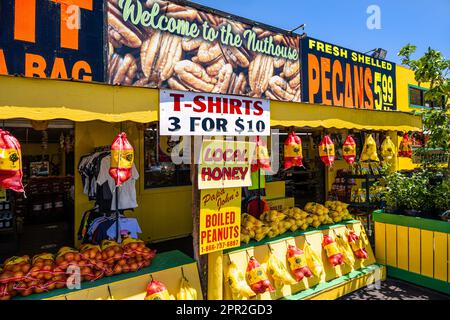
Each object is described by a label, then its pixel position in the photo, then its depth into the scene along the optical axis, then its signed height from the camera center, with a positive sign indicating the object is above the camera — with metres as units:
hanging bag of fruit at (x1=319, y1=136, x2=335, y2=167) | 5.28 +0.18
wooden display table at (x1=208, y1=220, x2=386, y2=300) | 4.14 -1.78
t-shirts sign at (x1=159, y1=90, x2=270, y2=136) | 3.33 +0.56
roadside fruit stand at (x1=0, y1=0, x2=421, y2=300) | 3.14 +0.49
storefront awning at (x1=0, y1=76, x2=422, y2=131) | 2.57 +0.57
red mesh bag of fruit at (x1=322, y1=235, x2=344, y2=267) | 4.88 -1.51
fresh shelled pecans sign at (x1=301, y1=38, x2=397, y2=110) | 6.20 +1.89
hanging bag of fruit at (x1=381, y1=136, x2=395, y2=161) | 6.69 +0.22
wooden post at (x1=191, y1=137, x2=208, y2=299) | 3.84 -0.96
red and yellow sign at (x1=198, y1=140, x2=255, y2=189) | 3.60 -0.04
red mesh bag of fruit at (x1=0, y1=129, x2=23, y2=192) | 2.57 -0.02
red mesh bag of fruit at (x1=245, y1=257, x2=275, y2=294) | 3.99 -1.58
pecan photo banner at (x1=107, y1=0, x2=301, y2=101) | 4.06 +1.70
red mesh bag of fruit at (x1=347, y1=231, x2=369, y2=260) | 5.39 -1.56
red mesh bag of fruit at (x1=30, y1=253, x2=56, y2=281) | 3.11 -1.12
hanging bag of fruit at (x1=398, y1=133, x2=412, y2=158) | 7.45 +0.31
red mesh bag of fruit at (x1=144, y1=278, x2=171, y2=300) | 3.34 -1.46
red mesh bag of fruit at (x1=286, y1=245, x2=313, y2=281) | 4.44 -1.55
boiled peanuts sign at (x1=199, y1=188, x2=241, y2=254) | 3.64 -0.73
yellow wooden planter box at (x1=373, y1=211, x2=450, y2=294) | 4.88 -1.55
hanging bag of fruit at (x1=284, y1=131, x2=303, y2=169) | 4.76 +0.12
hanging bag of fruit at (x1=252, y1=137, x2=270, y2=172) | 4.42 +0.07
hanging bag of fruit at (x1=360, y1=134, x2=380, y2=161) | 6.20 +0.20
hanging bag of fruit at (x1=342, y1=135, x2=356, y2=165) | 5.81 +0.19
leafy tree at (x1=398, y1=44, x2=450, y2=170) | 5.01 +1.14
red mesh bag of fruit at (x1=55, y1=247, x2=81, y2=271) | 3.30 -1.09
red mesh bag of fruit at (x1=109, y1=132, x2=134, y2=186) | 3.19 +0.02
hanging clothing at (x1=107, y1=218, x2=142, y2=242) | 5.59 -1.26
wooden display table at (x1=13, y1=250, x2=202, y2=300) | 3.12 -1.35
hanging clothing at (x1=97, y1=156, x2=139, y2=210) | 5.86 -0.52
